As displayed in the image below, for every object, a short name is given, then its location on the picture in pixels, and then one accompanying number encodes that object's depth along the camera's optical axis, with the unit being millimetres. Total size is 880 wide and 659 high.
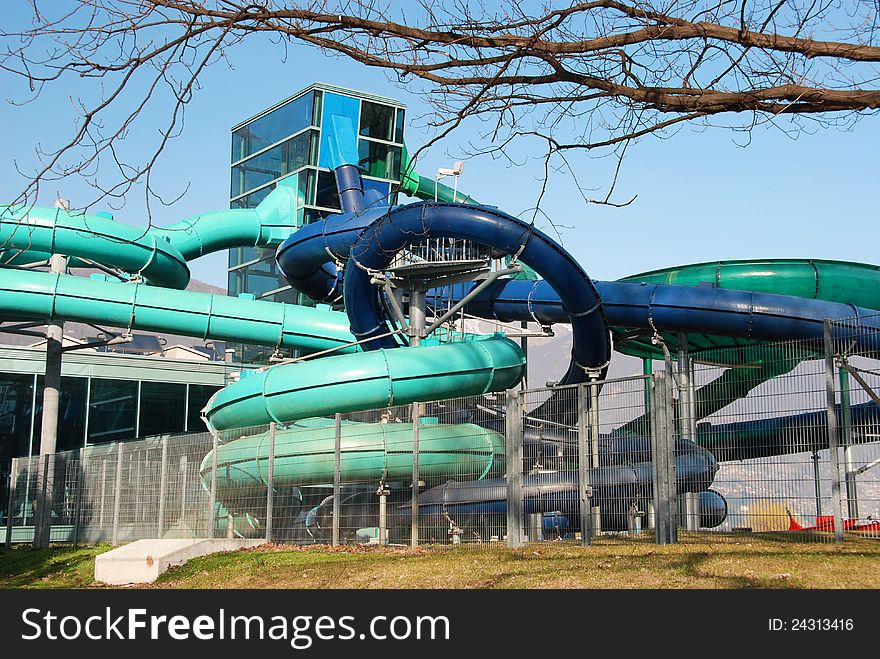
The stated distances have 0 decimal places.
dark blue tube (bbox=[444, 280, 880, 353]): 17391
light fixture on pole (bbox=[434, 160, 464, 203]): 20359
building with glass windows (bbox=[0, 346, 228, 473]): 27328
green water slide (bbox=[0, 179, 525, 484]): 13719
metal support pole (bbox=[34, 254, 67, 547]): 20547
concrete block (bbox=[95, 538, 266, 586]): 11945
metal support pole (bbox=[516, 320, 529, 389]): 18828
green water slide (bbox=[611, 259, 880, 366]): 19594
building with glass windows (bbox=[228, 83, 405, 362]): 28172
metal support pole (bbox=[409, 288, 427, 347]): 18641
